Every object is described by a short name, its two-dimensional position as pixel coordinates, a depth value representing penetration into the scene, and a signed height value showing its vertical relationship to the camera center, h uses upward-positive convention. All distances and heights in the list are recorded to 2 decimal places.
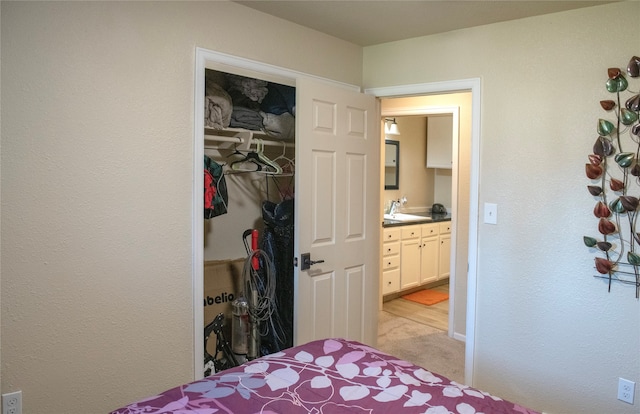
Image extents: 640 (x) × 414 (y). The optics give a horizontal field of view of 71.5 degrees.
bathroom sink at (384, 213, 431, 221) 5.38 -0.40
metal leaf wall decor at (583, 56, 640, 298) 2.30 +0.05
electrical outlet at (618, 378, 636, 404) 2.35 -1.07
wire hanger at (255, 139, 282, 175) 2.99 +0.13
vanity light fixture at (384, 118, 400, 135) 5.44 +0.69
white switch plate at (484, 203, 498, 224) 2.81 -0.17
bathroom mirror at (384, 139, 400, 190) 5.78 +0.26
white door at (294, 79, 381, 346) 2.80 -0.19
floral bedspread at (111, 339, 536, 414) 1.45 -0.73
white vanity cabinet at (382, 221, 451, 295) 4.97 -0.83
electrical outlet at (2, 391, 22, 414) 1.84 -0.93
